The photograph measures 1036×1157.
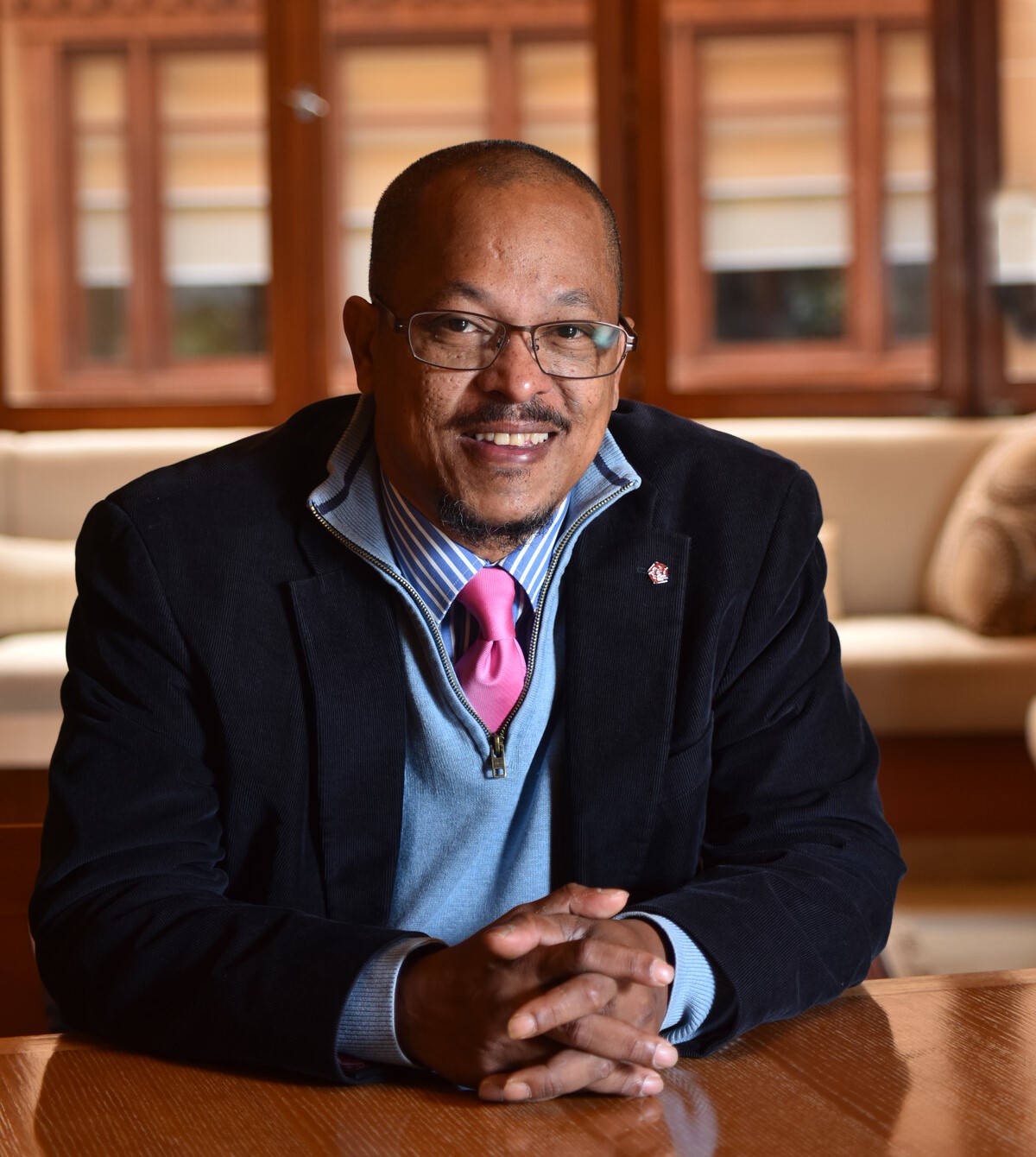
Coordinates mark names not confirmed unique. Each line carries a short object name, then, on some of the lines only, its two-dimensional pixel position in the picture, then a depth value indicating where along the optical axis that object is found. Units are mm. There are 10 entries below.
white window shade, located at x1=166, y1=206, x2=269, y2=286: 4980
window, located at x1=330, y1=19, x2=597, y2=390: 4910
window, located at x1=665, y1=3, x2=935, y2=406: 4855
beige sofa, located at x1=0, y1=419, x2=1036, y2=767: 3686
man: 1200
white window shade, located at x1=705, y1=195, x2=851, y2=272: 4934
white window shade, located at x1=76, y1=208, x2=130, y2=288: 5031
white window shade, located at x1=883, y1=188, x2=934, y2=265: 4836
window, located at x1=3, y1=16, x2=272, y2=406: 4965
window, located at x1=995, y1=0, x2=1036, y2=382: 4656
